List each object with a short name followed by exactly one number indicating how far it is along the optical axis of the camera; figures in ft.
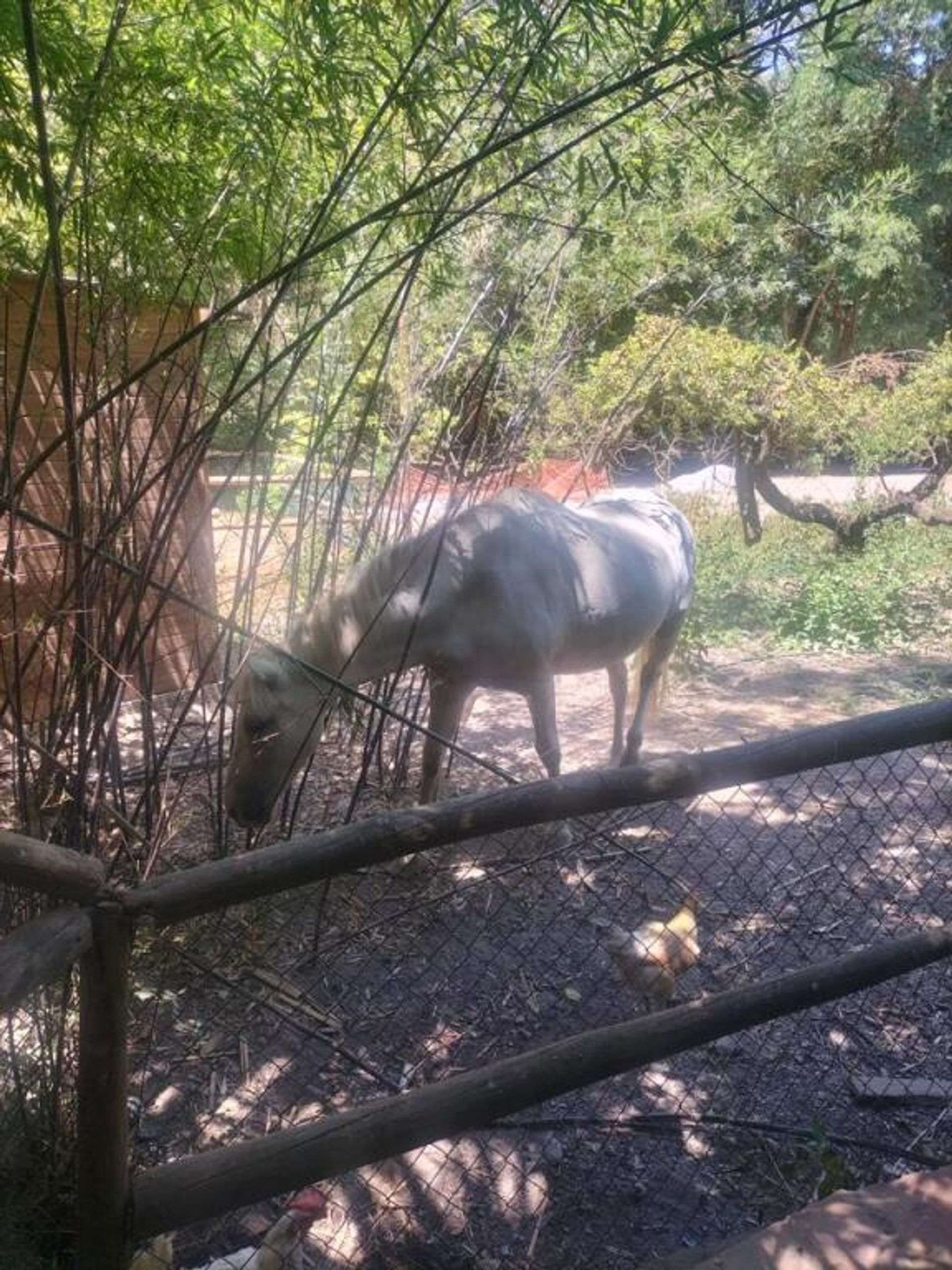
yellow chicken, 9.22
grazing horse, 10.79
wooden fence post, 4.46
